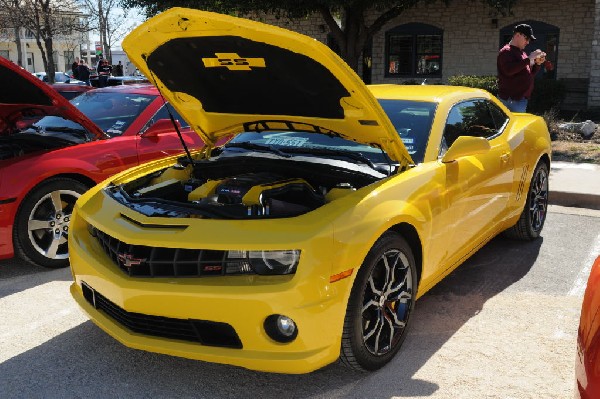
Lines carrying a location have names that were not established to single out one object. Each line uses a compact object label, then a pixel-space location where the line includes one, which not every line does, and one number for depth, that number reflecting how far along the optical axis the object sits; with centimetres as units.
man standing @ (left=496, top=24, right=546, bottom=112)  759
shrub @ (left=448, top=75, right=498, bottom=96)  1577
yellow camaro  276
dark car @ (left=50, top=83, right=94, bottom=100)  911
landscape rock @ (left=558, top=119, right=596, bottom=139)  1116
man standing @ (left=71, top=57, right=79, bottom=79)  2253
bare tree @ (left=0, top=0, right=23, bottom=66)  2134
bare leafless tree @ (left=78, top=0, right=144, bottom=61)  3294
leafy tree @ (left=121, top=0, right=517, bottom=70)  1588
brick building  1750
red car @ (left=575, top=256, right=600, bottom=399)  177
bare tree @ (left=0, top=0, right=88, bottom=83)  2116
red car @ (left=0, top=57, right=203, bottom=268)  468
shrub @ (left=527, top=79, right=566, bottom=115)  1568
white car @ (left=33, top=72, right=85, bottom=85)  1922
